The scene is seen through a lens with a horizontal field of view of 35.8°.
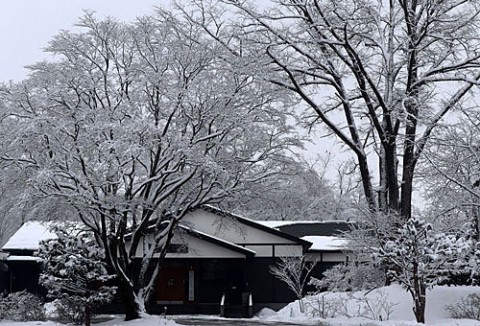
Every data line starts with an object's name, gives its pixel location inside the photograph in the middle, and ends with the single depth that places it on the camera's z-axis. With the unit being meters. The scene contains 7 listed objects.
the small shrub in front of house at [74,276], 21.95
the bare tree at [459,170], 26.03
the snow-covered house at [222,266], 36.50
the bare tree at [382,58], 27.00
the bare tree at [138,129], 22.53
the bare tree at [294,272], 33.67
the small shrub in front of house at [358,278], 27.67
